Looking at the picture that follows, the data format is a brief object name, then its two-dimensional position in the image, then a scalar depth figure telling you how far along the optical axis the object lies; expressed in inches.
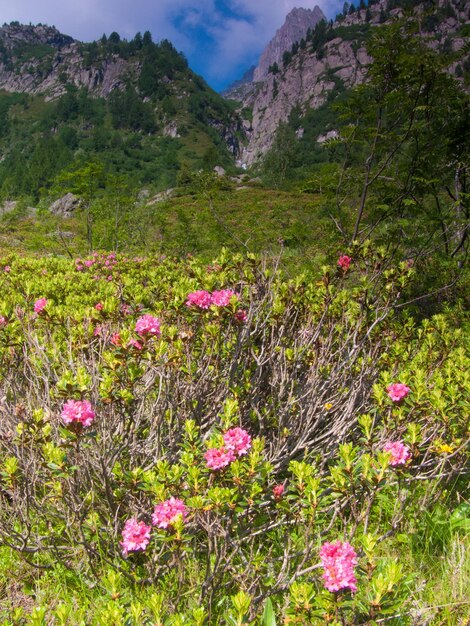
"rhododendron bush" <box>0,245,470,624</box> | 58.3
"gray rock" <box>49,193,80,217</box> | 1619.1
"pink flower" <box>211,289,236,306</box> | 81.4
